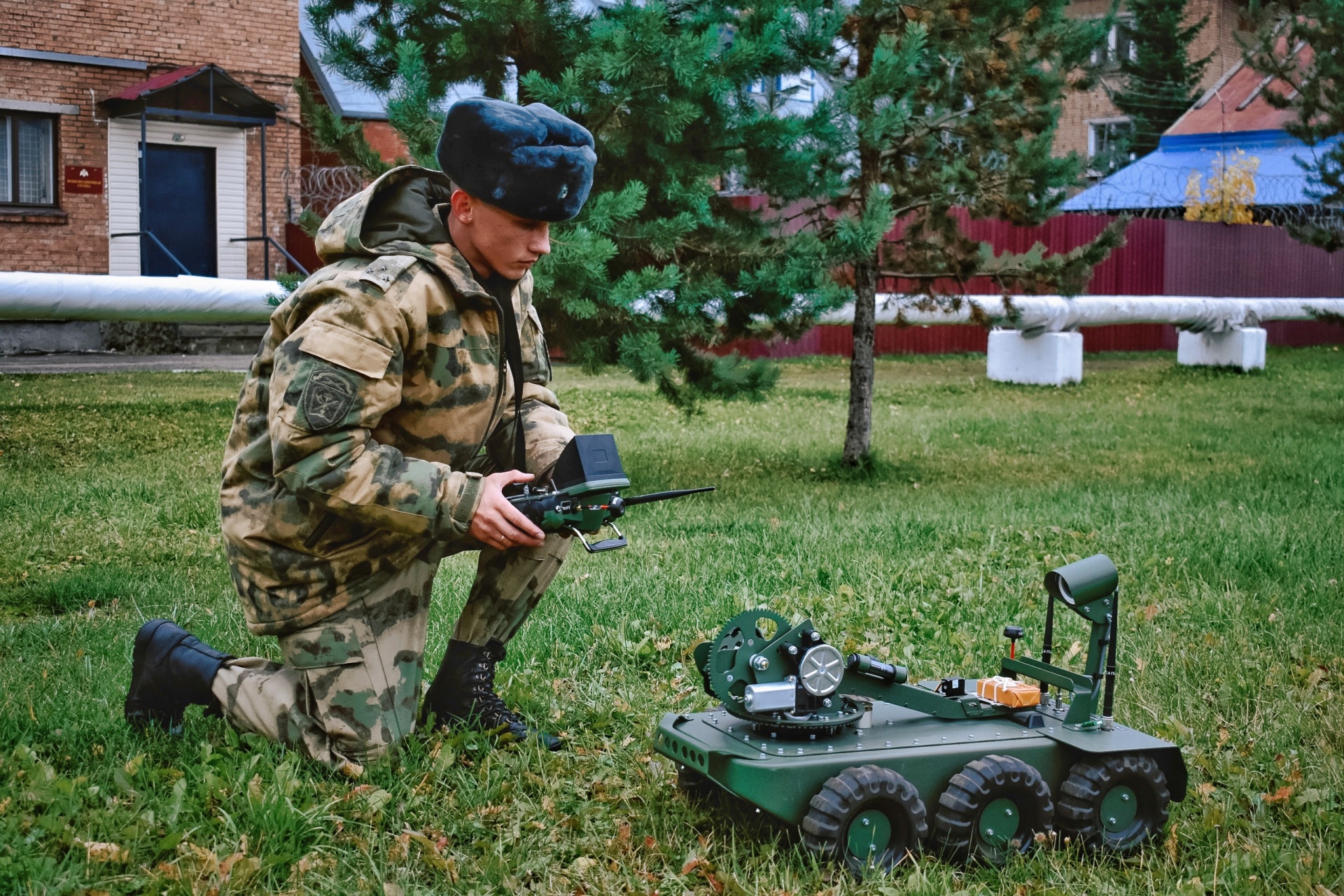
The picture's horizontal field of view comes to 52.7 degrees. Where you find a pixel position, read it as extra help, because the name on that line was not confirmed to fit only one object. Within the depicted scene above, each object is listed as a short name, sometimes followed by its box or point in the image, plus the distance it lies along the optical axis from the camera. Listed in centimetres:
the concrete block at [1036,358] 1731
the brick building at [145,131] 1905
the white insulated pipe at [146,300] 1008
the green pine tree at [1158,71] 3631
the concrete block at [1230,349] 1934
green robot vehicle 304
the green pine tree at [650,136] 743
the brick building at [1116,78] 3753
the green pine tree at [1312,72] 1306
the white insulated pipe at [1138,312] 1305
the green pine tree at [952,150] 905
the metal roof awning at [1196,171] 3088
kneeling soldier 323
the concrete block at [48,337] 1808
